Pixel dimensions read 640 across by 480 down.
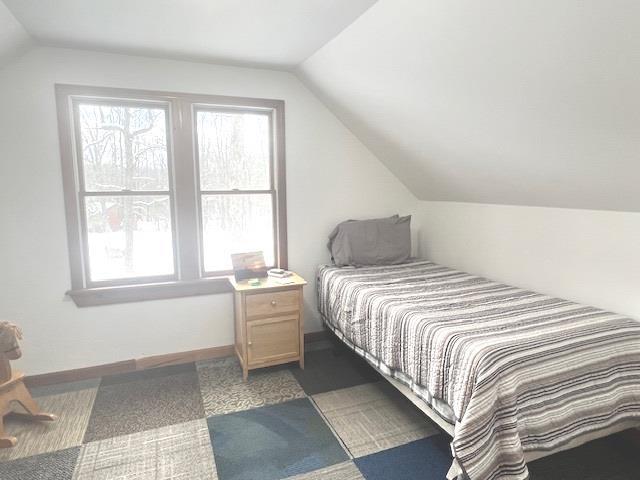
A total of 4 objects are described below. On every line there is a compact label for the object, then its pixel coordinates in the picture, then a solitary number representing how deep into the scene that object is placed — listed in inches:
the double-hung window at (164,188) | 107.0
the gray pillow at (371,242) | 126.5
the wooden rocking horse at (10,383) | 84.2
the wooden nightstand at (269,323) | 107.2
